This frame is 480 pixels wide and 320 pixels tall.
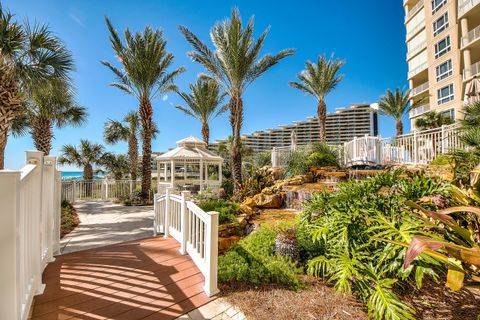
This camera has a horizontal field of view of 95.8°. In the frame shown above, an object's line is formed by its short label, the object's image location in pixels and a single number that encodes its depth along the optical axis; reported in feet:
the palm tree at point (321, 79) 48.80
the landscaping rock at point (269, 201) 24.07
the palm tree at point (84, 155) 56.80
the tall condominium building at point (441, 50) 52.75
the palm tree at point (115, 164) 62.13
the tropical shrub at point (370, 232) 7.14
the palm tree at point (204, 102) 52.16
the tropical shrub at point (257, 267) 9.92
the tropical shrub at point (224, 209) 17.95
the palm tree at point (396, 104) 61.41
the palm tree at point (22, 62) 19.76
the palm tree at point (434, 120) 48.47
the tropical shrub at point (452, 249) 5.07
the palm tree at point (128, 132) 55.62
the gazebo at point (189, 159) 37.81
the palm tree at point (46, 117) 34.22
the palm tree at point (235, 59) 31.01
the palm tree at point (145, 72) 36.37
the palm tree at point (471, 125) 16.70
